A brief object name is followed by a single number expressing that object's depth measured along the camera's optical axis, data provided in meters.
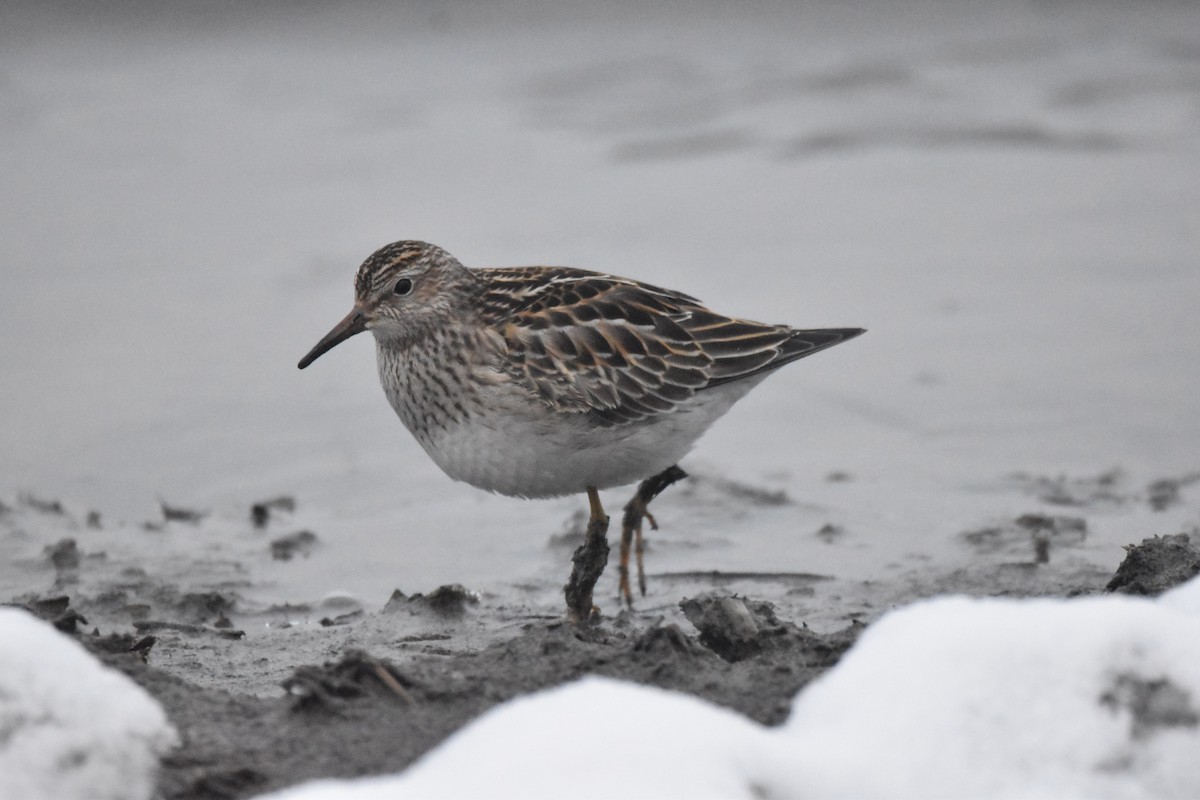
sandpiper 12.53
